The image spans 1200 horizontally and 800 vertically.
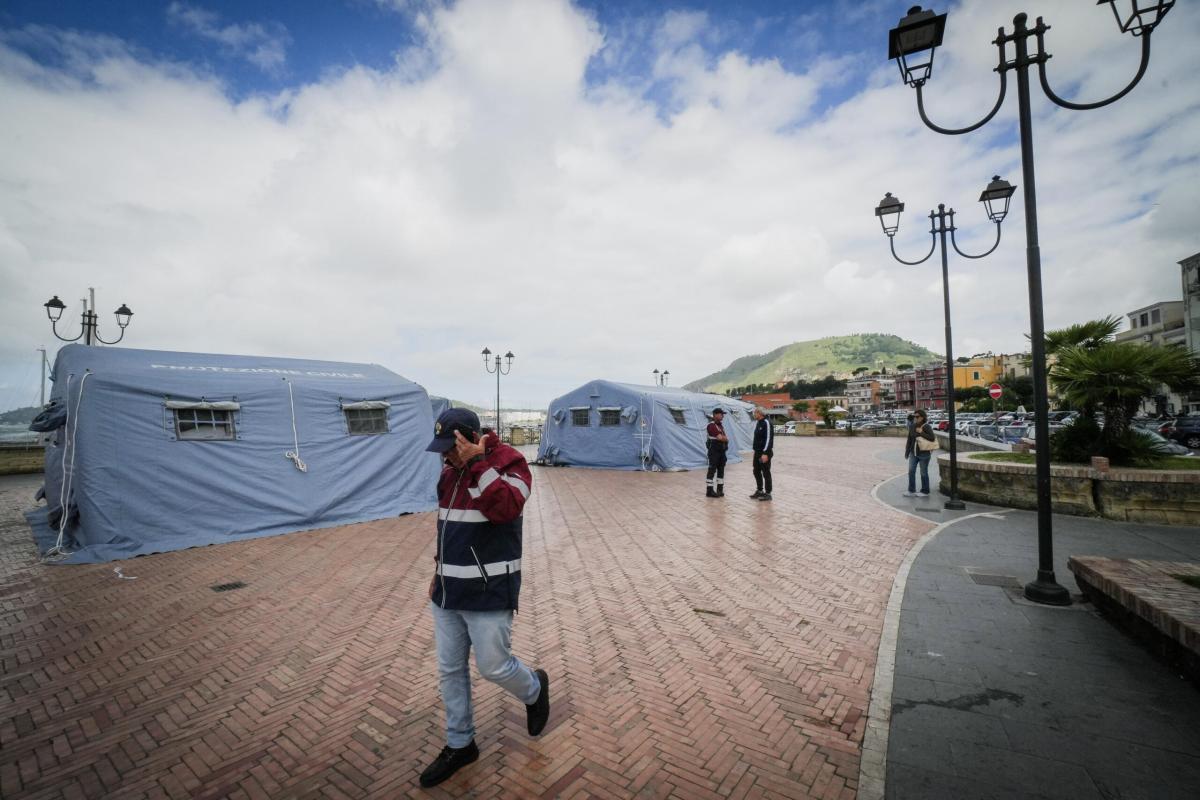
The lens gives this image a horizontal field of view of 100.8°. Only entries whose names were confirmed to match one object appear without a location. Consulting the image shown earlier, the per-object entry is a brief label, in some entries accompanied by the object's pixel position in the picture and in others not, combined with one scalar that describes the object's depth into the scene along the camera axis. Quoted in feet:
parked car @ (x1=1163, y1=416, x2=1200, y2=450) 60.23
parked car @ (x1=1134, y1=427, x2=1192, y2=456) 27.22
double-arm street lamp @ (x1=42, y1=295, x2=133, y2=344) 40.24
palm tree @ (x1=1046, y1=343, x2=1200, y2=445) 24.86
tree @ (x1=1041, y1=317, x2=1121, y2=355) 27.73
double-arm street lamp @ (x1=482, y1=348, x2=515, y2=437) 76.35
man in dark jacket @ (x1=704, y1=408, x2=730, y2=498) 33.63
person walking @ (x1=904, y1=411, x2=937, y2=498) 32.53
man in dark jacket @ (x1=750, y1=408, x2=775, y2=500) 31.78
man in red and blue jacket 7.98
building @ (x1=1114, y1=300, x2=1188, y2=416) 135.85
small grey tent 52.60
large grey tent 22.29
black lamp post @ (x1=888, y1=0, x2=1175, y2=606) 14.48
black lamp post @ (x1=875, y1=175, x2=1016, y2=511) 26.61
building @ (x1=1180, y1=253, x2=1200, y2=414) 116.06
